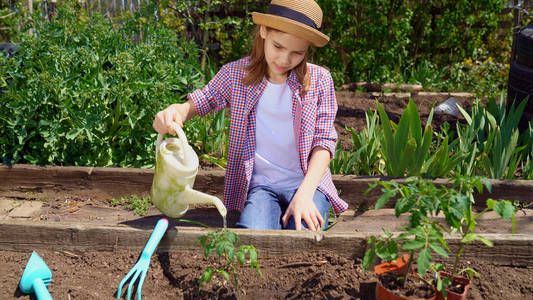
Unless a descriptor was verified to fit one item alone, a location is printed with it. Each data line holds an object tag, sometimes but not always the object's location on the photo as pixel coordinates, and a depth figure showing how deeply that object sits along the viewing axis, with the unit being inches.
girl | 85.9
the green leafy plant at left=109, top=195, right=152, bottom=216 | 110.0
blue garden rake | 67.8
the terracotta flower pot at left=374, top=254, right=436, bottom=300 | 62.3
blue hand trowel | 67.2
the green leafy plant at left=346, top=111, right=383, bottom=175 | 117.5
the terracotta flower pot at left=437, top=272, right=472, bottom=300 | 62.2
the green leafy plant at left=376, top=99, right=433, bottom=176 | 105.9
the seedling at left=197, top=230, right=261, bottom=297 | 61.4
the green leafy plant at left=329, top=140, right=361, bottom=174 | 115.3
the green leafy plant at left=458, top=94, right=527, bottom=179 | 112.5
